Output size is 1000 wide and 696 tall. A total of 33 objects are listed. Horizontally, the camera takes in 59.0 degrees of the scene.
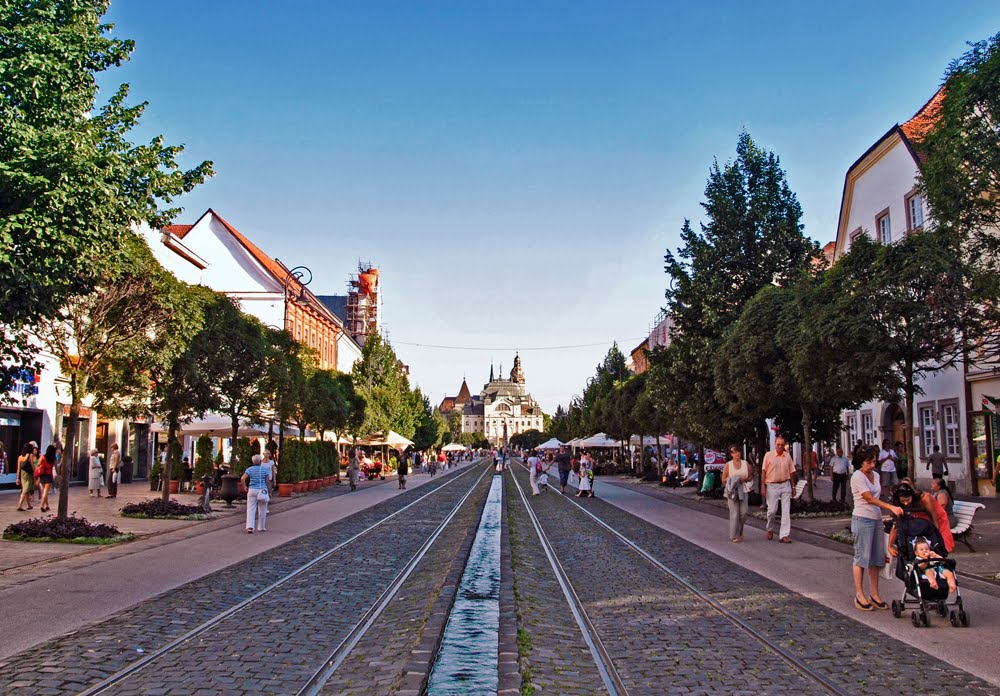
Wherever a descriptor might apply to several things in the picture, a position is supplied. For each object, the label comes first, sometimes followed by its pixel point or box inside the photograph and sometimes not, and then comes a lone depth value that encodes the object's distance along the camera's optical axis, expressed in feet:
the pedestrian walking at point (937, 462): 80.25
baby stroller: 28.07
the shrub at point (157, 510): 70.59
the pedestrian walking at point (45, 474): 70.27
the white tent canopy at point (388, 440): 176.86
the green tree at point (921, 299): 44.86
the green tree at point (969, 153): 39.40
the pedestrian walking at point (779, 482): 53.06
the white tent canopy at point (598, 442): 187.52
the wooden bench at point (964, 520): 46.68
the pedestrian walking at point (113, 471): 93.04
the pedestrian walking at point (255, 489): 60.23
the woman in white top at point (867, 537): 31.37
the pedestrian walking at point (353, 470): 127.22
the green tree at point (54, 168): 34.86
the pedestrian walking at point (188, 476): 105.91
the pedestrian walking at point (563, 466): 120.58
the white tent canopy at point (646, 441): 175.19
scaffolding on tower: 322.34
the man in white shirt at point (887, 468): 76.43
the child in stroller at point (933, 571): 28.22
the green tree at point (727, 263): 85.76
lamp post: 108.39
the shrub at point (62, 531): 52.16
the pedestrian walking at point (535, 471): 114.95
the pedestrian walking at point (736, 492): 54.34
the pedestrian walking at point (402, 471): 132.05
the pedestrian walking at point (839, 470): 74.95
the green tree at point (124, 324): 54.39
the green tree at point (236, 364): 72.59
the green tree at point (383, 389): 183.93
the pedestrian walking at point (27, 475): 70.79
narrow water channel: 19.49
